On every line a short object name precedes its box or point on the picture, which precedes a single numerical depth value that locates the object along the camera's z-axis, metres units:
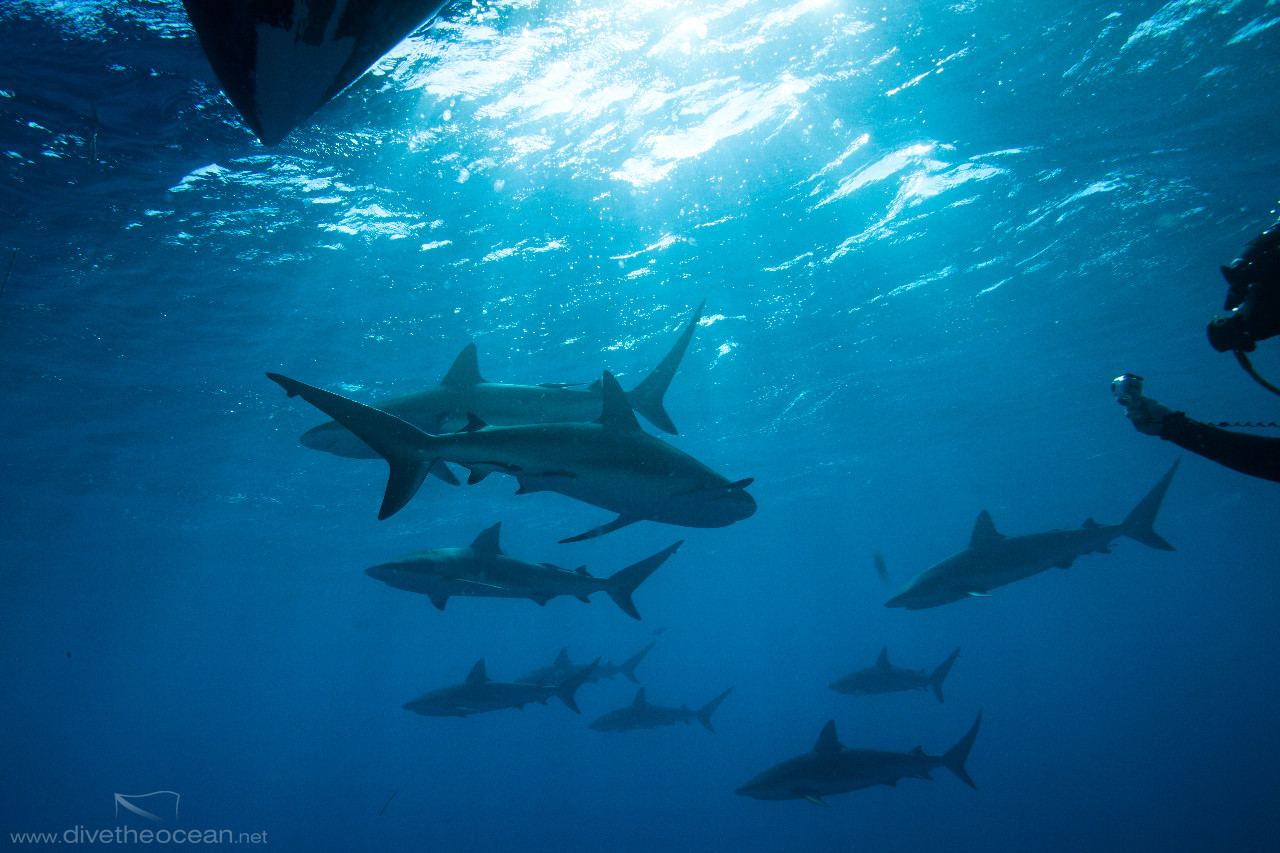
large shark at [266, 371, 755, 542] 4.24
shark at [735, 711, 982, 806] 9.35
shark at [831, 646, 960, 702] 13.74
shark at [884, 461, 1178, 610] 9.45
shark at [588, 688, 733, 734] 16.03
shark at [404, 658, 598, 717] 12.23
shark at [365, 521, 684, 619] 7.79
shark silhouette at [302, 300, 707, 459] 6.53
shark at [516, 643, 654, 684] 14.76
